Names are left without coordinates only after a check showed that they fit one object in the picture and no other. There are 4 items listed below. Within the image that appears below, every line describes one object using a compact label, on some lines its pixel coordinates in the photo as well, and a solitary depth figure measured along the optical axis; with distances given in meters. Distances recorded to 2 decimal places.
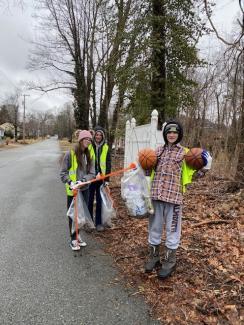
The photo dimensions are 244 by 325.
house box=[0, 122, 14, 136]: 80.91
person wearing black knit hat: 3.55
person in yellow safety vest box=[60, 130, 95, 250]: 4.55
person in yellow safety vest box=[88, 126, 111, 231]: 5.24
